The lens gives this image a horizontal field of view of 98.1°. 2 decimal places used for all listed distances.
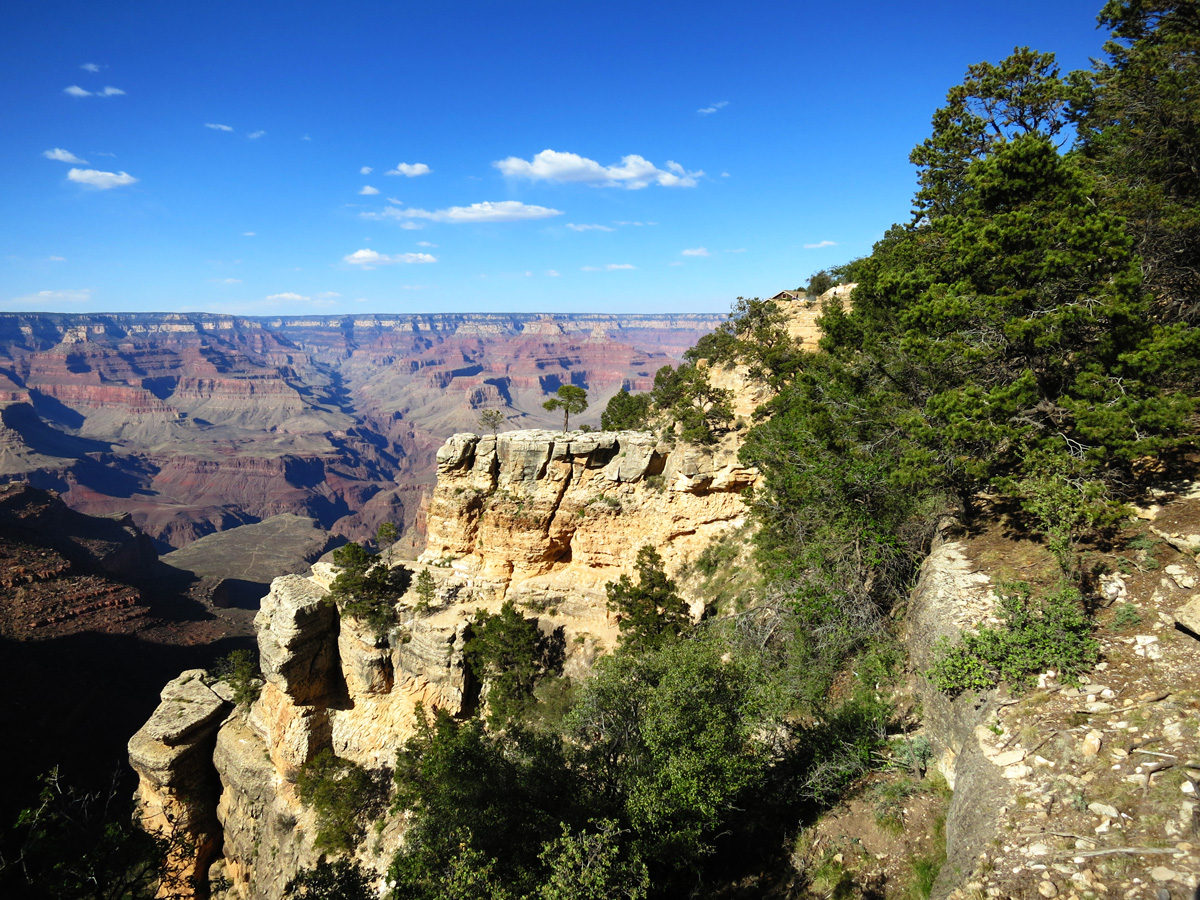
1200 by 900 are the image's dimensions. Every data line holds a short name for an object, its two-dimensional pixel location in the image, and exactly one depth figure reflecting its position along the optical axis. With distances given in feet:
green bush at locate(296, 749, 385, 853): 84.99
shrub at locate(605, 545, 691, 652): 81.05
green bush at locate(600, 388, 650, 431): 130.79
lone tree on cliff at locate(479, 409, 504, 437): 143.54
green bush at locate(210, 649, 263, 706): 111.34
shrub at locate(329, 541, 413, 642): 100.94
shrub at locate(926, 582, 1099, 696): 31.48
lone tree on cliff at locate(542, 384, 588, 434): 148.05
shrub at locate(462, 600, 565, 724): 89.35
